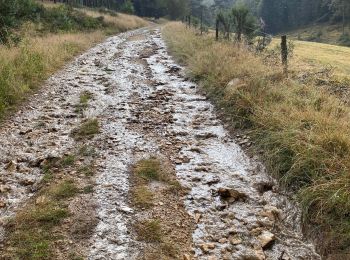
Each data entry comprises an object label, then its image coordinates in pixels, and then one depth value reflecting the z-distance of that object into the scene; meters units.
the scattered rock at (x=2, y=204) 4.80
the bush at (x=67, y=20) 25.76
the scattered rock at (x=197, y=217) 4.59
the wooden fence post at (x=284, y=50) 10.30
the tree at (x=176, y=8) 71.65
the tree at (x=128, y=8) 60.41
